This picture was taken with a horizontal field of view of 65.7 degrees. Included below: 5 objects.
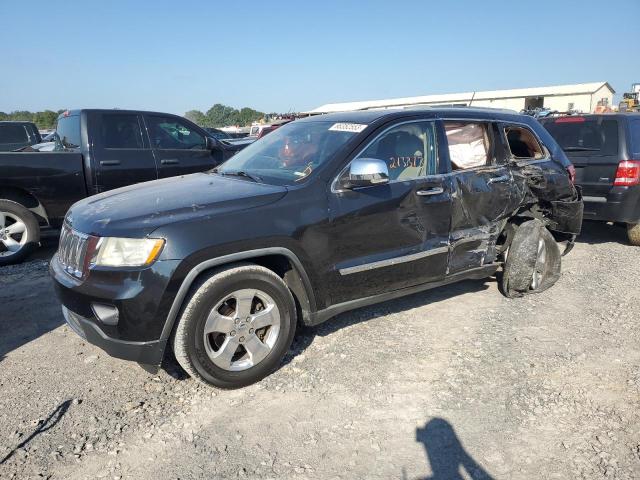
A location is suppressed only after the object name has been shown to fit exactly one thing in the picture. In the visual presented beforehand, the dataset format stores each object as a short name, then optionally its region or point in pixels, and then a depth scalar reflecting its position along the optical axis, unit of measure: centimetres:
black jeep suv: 293
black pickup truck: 602
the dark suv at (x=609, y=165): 633
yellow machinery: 2506
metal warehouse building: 4372
